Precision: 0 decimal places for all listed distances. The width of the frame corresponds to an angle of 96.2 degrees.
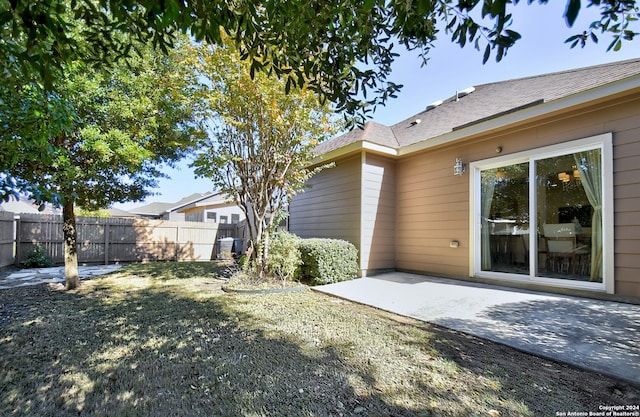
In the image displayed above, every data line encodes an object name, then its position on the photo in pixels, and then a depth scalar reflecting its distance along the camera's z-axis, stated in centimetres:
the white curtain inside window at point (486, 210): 566
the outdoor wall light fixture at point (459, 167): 594
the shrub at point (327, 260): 587
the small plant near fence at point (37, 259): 828
